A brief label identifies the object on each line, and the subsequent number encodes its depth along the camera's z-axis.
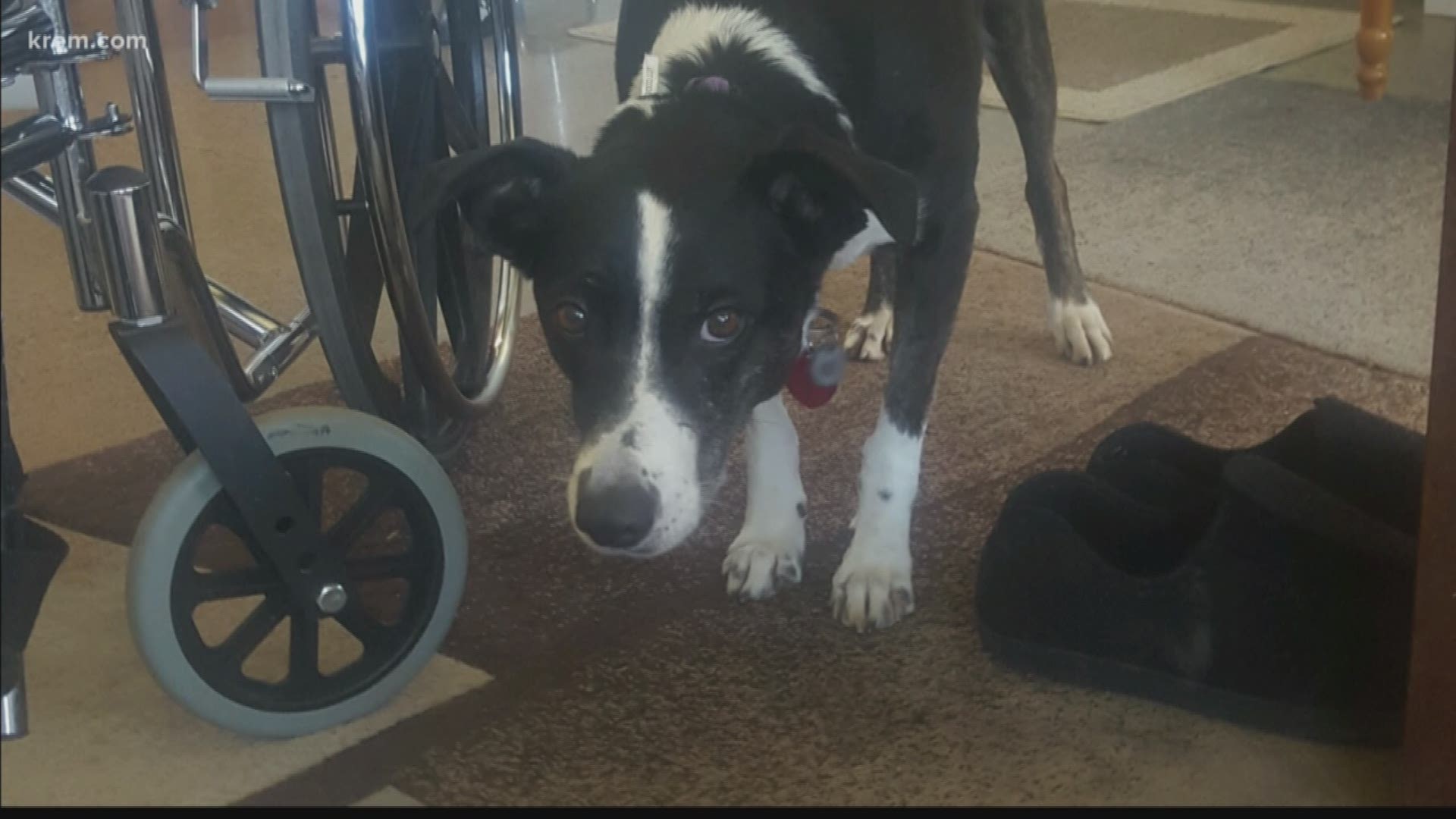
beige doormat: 1.53
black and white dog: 1.06
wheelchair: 0.82
